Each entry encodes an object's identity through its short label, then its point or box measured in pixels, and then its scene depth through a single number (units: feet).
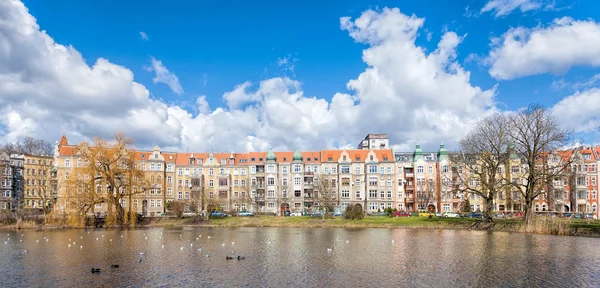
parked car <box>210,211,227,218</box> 275.80
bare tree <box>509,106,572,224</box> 188.24
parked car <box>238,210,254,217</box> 288.06
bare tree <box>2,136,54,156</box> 398.01
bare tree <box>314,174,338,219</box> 265.54
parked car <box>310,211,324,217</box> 275.71
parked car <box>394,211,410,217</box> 277.85
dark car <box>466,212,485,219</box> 265.73
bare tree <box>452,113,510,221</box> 203.72
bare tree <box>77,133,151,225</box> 225.56
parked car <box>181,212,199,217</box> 267.63
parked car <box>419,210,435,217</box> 277.23
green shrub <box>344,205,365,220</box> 247.29
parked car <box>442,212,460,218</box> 273.44
